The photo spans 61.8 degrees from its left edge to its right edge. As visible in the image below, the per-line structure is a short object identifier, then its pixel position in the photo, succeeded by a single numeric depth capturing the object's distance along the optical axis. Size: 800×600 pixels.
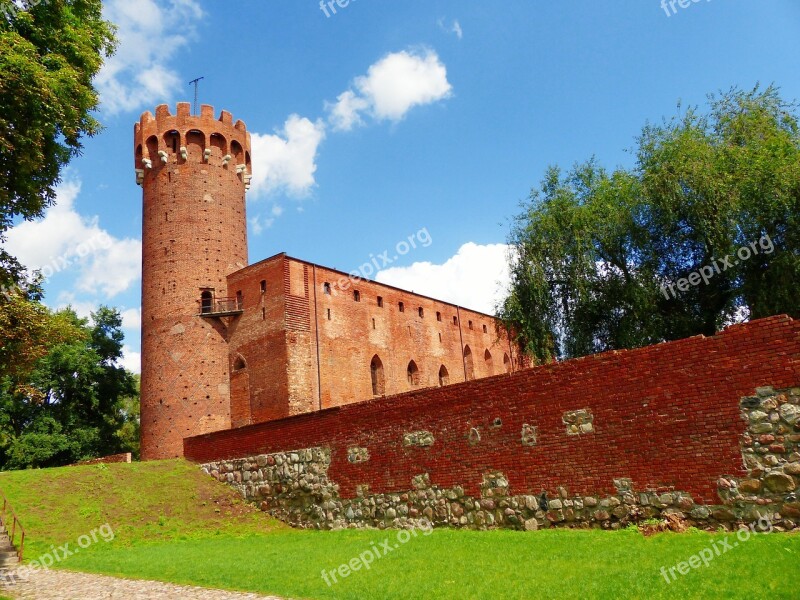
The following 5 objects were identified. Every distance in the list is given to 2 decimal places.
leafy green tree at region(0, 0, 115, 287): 8.98
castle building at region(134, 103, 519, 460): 27.28
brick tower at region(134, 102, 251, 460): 27.67
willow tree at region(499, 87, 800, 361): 17.19
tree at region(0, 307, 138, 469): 32.81
